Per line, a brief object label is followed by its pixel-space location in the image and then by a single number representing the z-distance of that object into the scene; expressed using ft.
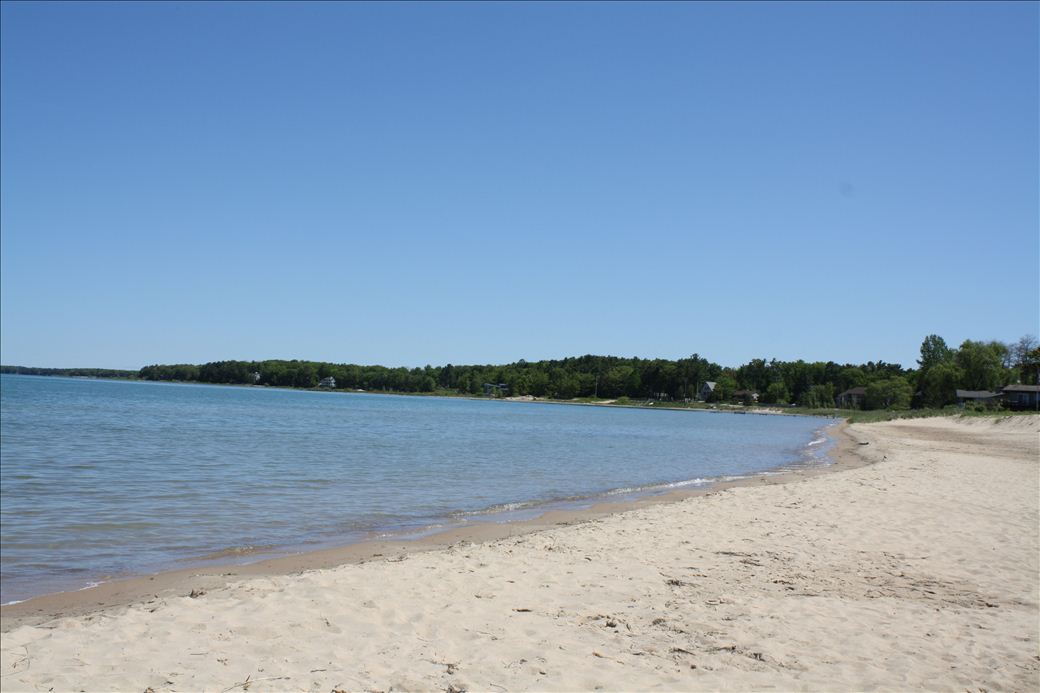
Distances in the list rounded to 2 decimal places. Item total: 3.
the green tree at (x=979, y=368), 279.49
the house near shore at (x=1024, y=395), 216.58
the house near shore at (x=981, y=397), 257.28
